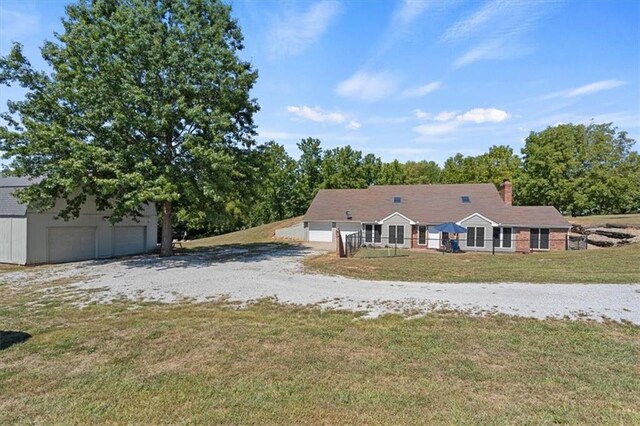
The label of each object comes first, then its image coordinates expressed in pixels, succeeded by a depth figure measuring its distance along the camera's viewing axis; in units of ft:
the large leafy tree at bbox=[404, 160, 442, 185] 177.89
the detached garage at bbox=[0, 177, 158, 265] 56.65
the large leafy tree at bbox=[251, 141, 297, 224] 164.25
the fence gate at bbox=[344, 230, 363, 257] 68.30
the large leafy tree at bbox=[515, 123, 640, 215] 141.08
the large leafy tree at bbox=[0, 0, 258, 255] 52.90
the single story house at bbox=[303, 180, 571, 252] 84.38
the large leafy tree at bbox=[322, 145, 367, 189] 158.81
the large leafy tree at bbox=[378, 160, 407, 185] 161.38
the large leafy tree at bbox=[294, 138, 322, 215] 162.30
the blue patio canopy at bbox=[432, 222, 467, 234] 77.36
